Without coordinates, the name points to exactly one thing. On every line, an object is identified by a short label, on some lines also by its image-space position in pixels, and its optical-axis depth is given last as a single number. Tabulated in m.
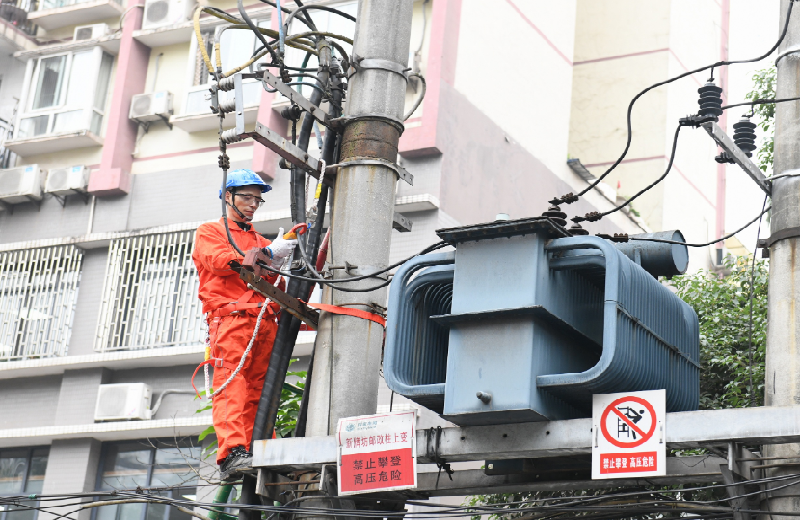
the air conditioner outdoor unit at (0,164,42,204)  35.14
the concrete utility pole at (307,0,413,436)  14.41
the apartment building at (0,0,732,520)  31.34
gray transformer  12.54
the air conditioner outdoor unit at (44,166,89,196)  34.54
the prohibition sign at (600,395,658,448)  12.10
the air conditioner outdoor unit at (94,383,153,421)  30.97
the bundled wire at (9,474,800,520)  12.05
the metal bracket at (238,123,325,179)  14.43
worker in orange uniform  14.98
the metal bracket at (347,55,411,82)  15.54
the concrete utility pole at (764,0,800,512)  12.40
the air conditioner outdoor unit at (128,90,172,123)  34.77
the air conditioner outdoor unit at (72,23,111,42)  37.47
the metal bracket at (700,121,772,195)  13.81
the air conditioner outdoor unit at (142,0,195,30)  35.72
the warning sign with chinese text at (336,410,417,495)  13.29
